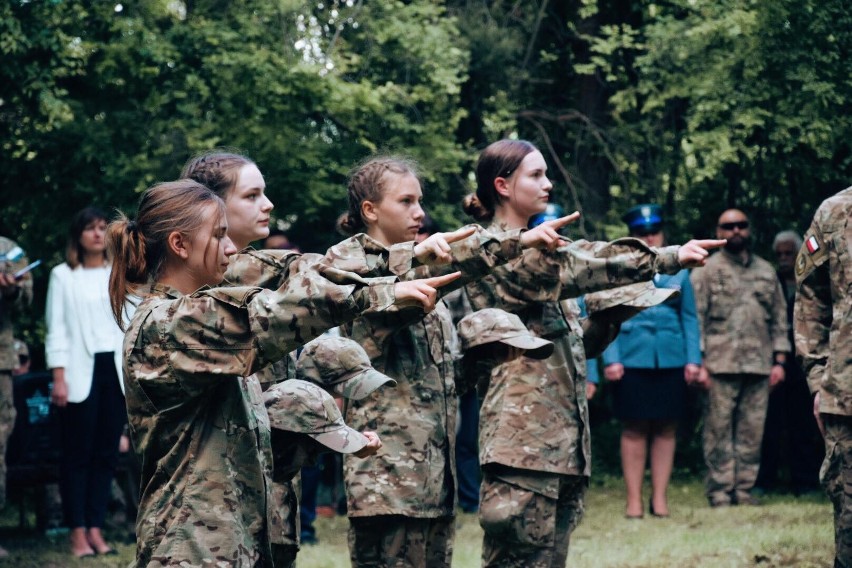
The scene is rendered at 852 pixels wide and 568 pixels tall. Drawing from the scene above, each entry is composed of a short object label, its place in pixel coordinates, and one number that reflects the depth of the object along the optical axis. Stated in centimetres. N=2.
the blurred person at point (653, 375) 1000
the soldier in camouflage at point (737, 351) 1054
